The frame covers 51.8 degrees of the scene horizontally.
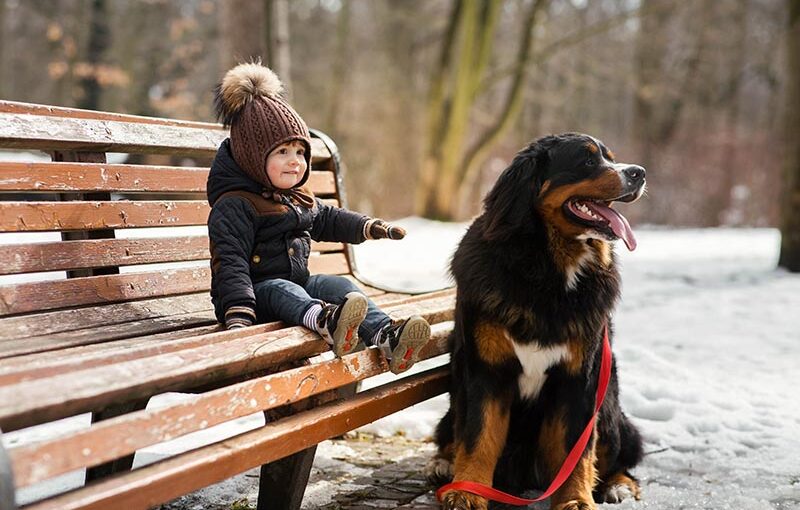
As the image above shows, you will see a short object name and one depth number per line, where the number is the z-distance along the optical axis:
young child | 2.94
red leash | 3.04
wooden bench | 1.94
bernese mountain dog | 3.07
